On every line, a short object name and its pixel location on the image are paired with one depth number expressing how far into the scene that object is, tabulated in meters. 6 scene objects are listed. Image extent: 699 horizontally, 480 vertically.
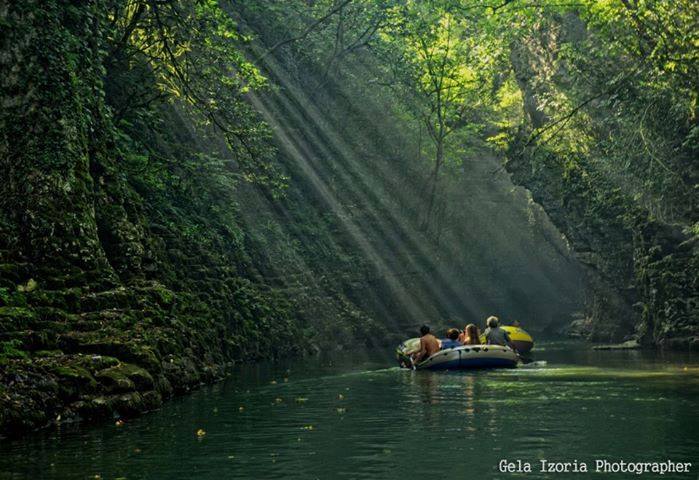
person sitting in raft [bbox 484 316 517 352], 24.94
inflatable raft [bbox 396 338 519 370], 22.98
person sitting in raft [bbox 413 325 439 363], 24.19
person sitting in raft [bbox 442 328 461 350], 24.59
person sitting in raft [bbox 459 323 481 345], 24.48
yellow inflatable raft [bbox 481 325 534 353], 32.62
